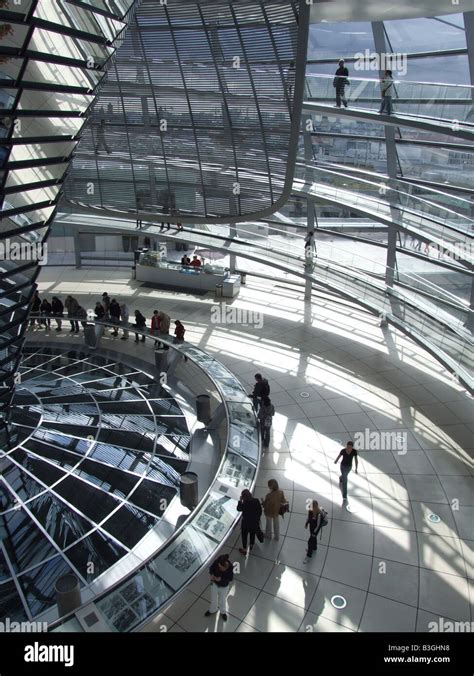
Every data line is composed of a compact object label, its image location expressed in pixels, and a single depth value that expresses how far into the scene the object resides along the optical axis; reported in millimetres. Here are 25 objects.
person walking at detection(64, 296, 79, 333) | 21969
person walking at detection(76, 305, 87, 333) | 21916
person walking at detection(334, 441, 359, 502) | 12494
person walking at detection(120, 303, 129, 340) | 22250
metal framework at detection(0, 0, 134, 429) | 9227
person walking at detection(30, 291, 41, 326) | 22406
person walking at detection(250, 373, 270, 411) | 15609
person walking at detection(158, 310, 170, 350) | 20719
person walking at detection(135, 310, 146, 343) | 21375
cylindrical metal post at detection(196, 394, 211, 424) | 16422
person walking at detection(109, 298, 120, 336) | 21953
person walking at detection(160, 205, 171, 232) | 22922
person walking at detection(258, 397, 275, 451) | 14789
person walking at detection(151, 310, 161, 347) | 20734
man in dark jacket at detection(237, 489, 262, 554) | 10930
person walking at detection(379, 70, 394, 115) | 16656
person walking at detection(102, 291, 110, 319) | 22456
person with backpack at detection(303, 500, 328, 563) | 10867
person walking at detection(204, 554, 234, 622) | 9414
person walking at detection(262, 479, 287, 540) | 11227
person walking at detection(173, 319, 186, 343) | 19938
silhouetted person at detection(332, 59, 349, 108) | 17703
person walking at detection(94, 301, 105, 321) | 22172
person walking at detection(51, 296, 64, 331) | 21952
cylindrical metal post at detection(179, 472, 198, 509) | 12602
